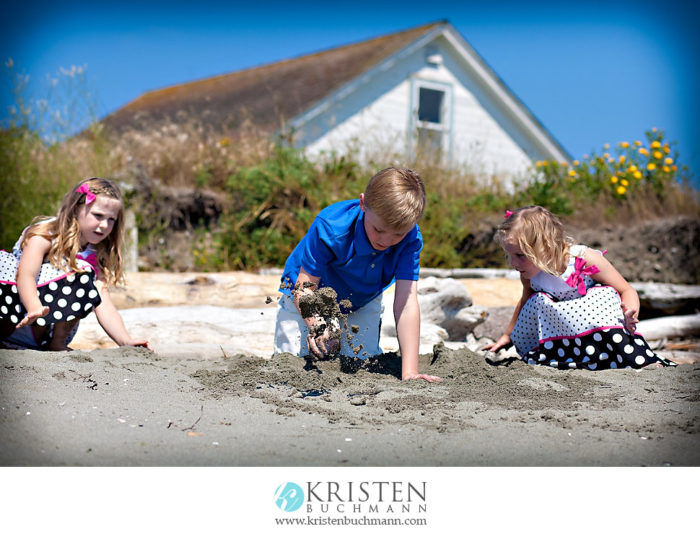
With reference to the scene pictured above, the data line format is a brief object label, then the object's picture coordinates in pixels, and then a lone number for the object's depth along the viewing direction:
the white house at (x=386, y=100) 12.50
